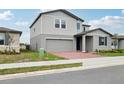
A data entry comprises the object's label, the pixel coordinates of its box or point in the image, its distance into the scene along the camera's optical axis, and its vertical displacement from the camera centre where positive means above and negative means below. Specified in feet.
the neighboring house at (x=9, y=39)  36.40 +2.40
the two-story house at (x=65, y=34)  42.61 +5.30
